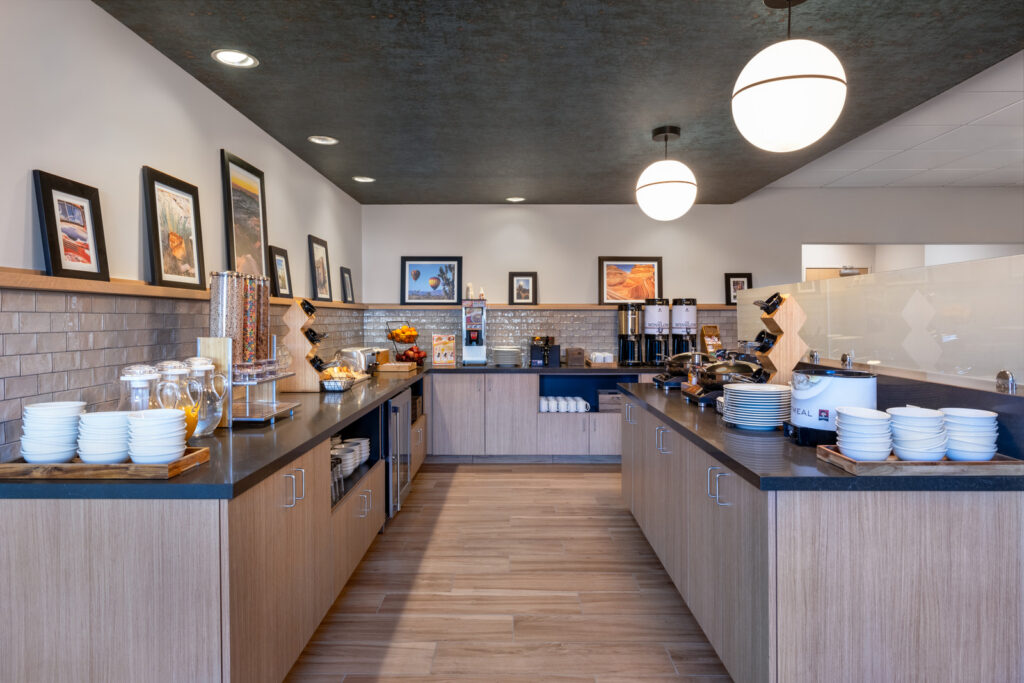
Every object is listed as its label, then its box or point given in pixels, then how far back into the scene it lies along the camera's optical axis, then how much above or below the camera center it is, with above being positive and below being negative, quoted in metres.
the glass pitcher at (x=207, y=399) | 2.20 -0.25
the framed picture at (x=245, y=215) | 3.29 +0.69
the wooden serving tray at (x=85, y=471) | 1.61 -0.37
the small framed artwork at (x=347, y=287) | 5.57 +0.42
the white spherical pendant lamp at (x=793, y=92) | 2.03 +0.81
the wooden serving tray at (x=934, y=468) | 1.66 -0.42
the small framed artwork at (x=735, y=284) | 6.30 +0.43
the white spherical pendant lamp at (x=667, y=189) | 3.45 +0.80
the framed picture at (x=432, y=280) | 6.31 +0.53
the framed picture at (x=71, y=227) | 2.01 +0.39
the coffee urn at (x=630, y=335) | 6.00 -0.09
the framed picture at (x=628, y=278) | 6.32 +0.51
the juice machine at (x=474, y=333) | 5.81 -0.04
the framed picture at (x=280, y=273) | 3.87 +0.39
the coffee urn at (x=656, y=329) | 5.83 -0.03
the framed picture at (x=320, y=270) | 4.71 +0.50
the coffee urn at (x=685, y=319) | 5.84 +0.06
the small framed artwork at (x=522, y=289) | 6.30 +0.42
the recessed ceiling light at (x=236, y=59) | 2.73 +1.28
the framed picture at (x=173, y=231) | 2.58 +0.47
